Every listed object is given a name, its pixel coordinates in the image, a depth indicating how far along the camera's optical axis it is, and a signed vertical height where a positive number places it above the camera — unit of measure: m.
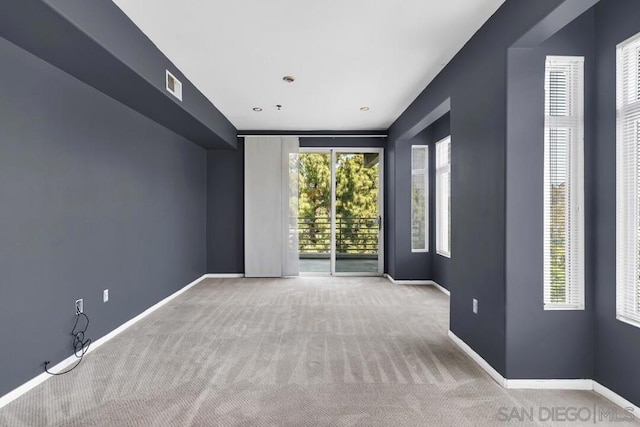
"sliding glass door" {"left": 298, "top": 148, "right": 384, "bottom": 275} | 6.56 +0.18
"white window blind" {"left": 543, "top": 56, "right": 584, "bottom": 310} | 2.45 +0.14
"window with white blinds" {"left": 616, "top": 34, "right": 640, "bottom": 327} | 2.17 +0.17
